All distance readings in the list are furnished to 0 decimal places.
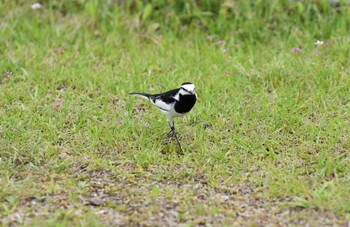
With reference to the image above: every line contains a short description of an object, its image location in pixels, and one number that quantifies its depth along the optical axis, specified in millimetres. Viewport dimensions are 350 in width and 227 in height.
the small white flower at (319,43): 13186
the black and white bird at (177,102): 9672
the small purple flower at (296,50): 13211
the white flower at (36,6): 15164
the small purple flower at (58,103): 11383
